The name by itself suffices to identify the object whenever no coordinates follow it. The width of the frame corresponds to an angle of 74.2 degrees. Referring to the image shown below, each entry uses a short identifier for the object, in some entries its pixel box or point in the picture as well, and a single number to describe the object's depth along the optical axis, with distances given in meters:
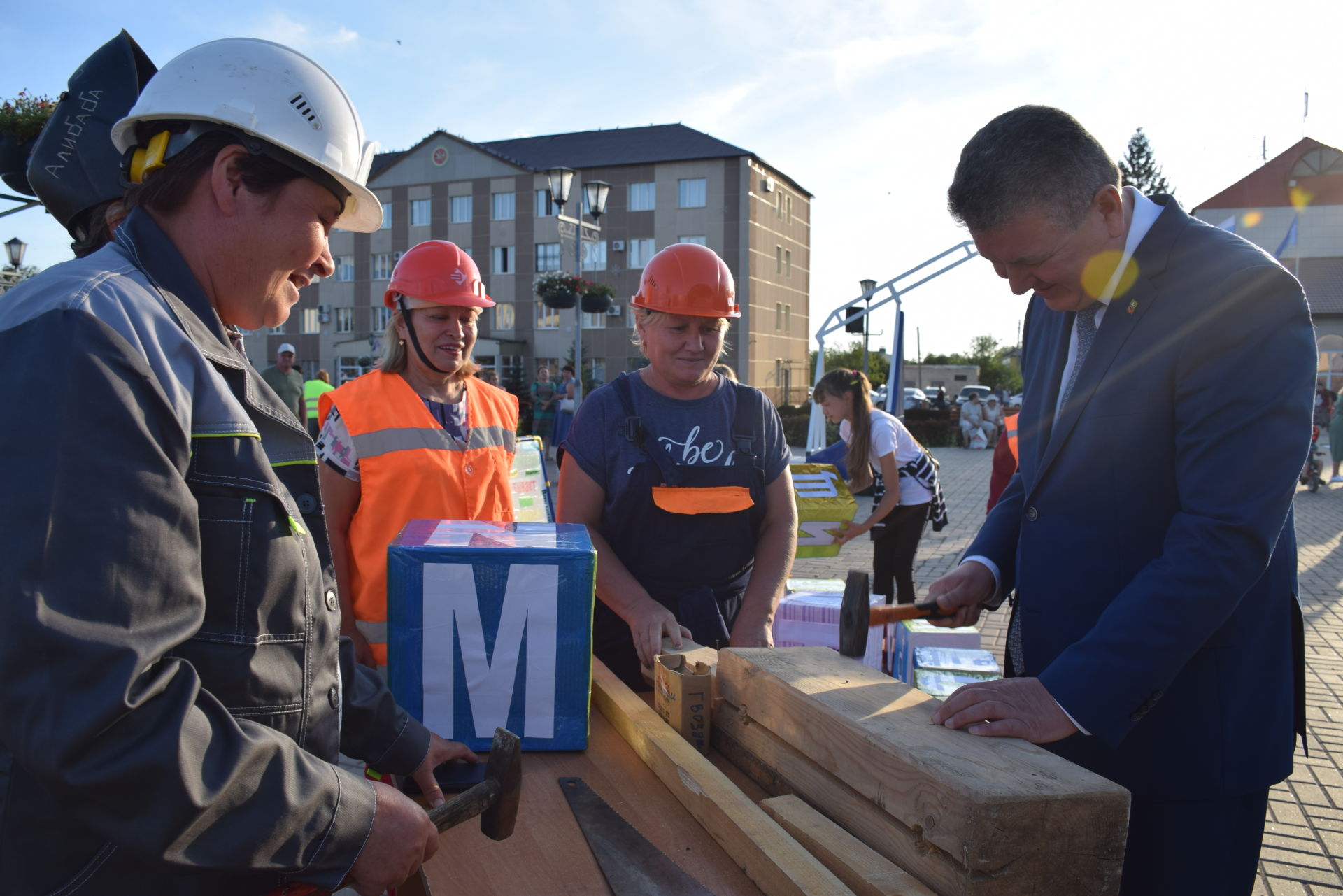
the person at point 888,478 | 6.57
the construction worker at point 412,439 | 3.00
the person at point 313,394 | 12.45
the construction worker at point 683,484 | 2.65
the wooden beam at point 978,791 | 1.18
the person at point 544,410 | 19.05
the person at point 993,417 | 26.57
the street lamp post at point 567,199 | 17.30
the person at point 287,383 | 11.56
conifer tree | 58.25
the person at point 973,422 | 26.37
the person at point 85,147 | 1.83
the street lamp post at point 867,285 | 22.97
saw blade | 1.43
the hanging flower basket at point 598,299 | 24.02
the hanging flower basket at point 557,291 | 21.95
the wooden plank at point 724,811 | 1.32
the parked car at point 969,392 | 39.02
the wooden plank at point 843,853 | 1.26
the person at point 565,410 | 15.23
